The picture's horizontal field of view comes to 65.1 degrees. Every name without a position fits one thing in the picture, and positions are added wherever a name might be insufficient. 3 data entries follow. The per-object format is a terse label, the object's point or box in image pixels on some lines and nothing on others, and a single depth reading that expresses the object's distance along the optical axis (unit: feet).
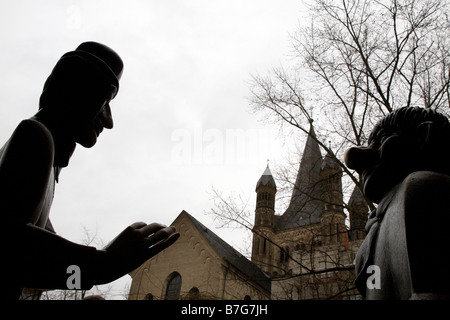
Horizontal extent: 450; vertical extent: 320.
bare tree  29.84
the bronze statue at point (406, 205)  3.94
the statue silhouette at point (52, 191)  3.67
